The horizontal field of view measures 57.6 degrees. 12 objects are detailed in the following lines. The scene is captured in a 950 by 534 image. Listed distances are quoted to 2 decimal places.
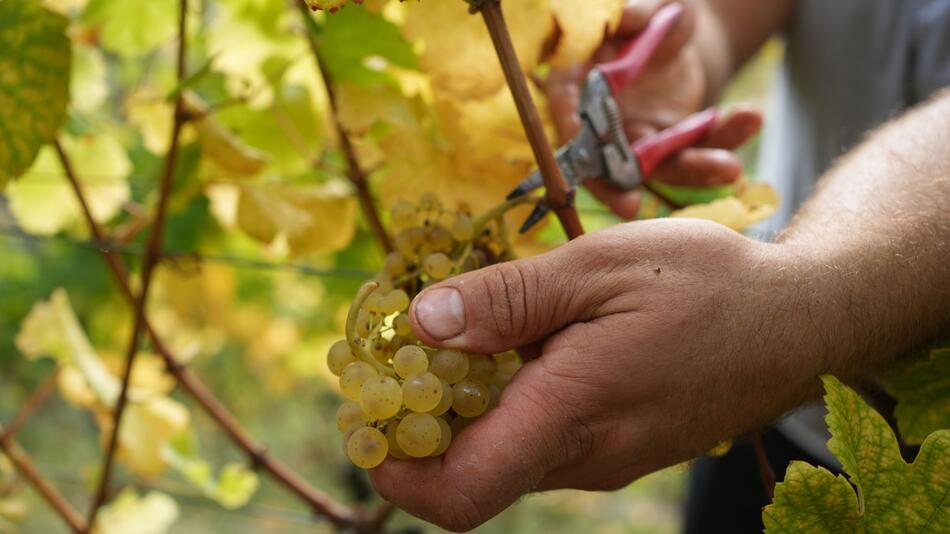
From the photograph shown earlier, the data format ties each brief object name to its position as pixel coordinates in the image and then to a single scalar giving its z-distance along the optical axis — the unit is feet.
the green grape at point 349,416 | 1.69
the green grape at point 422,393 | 1.57
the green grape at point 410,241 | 1.94
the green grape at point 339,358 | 1.74
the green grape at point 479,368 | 1.70
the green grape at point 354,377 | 1.64
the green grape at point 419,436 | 1.56
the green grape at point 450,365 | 1.63
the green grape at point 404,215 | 2.04
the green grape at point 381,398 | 1.57
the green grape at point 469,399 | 1.64
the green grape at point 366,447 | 1.58
